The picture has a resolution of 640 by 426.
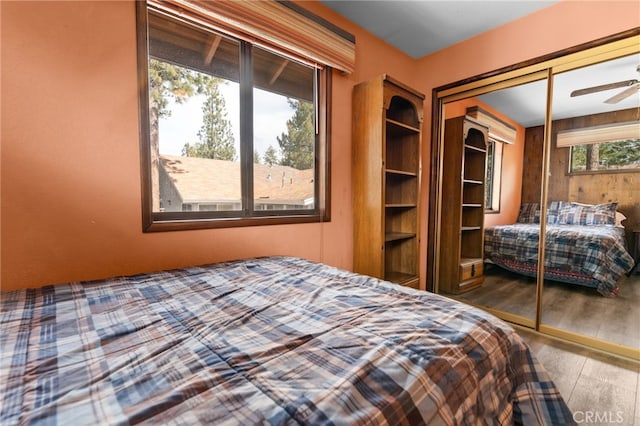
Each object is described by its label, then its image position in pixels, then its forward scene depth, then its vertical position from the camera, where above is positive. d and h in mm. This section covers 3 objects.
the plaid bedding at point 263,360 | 454 -351
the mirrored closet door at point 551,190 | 1833 +92
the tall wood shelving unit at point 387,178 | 2117 +196
